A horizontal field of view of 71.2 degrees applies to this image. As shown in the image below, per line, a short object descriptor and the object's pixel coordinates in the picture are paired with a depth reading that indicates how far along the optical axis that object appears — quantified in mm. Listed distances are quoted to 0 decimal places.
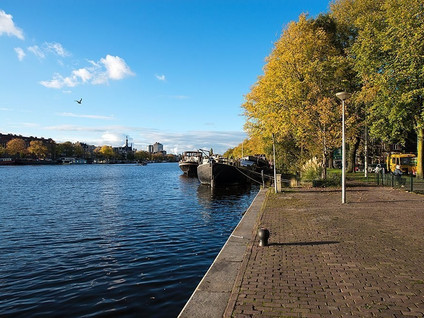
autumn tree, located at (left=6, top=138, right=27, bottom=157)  140875
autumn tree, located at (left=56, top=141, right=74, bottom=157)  173500
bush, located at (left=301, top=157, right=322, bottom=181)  25969
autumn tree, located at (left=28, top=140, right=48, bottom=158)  148875
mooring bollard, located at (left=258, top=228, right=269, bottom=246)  8273
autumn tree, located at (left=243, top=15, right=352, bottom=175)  23609
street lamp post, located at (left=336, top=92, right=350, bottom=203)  14805
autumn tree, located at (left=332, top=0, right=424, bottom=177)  22266
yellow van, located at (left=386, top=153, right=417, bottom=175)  37469
